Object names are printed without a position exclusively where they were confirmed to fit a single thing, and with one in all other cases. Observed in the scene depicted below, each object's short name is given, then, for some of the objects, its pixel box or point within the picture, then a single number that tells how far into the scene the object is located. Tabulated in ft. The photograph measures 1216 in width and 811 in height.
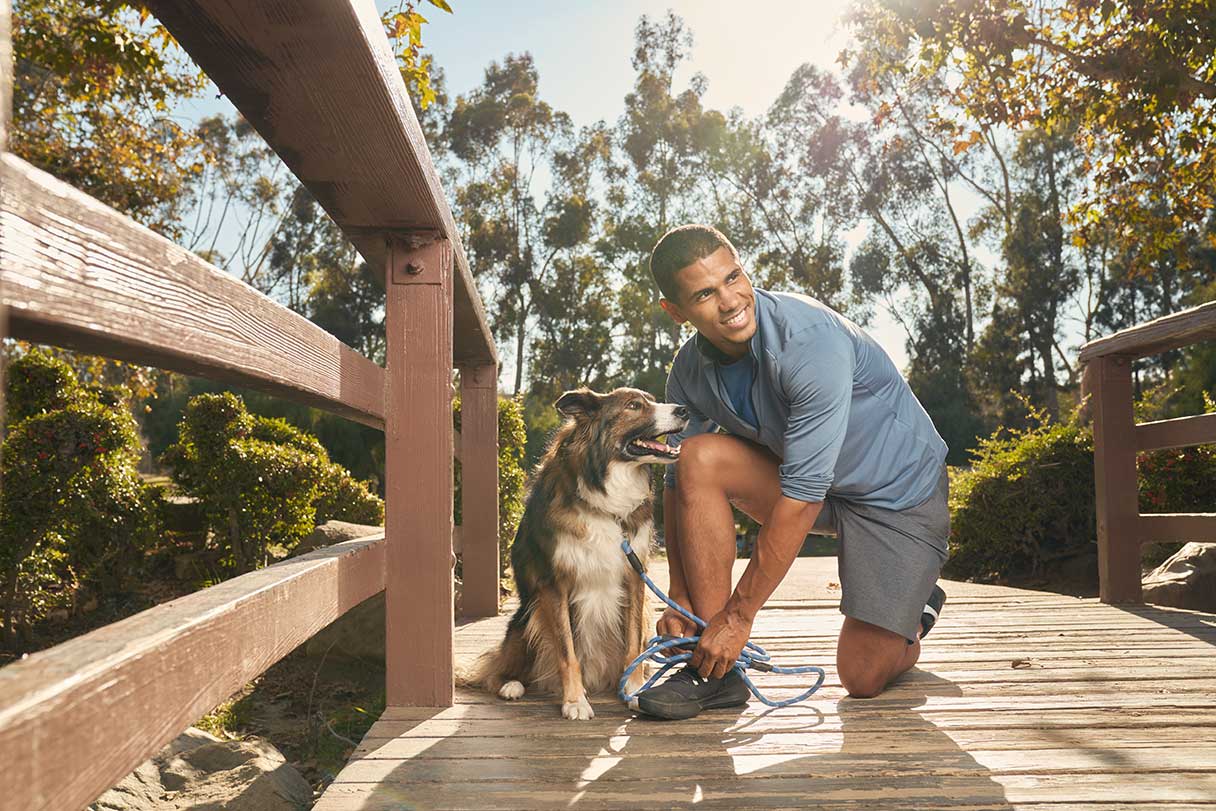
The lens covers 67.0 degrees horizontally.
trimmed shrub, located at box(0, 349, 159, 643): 21.04
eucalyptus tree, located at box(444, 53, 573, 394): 85.71
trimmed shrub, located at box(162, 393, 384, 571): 24.76
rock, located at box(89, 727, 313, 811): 9.55
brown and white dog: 9.55
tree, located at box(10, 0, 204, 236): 19.07
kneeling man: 8.17
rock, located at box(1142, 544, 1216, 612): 17.37
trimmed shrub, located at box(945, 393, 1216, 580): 26.45
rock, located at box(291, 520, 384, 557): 19.20
